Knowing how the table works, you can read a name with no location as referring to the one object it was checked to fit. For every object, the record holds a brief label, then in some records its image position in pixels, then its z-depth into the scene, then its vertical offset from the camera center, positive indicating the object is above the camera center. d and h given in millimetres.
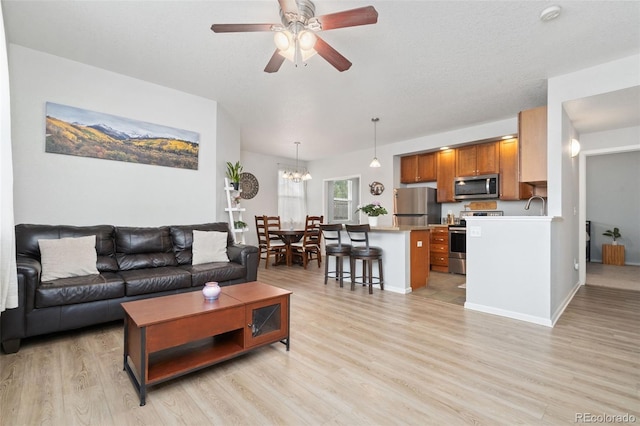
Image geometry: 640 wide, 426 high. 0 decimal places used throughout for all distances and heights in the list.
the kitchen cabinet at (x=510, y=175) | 4855 +595
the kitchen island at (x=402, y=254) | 4035 -630
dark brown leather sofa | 2234 -626
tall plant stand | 4496 +47
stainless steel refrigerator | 5762 +87
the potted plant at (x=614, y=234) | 6555 -548
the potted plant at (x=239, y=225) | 4613 -222
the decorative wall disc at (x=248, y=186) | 6963 +614
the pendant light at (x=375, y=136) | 4841 +1494
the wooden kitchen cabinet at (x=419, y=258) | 4211 -713
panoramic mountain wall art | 3146 +879
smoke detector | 2213 +1528
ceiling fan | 1901 +1280
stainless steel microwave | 5137 +430
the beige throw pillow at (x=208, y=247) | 3509 -448
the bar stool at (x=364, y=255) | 3977 -611
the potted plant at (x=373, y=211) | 4180 -7
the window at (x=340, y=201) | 7926 +261
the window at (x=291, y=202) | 7766 +240
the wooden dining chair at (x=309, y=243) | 5875 -696
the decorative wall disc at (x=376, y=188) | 6578 +513
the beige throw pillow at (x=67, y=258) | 2580 -429
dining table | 5941 -523
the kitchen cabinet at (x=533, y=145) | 3551 +815
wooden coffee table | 1687 -769
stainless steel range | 5234 -637
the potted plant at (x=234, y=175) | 4531 +559
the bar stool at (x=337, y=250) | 4301 -585
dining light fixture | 6875 +847
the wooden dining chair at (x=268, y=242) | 5914 -670
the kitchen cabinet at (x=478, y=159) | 5129 +932
